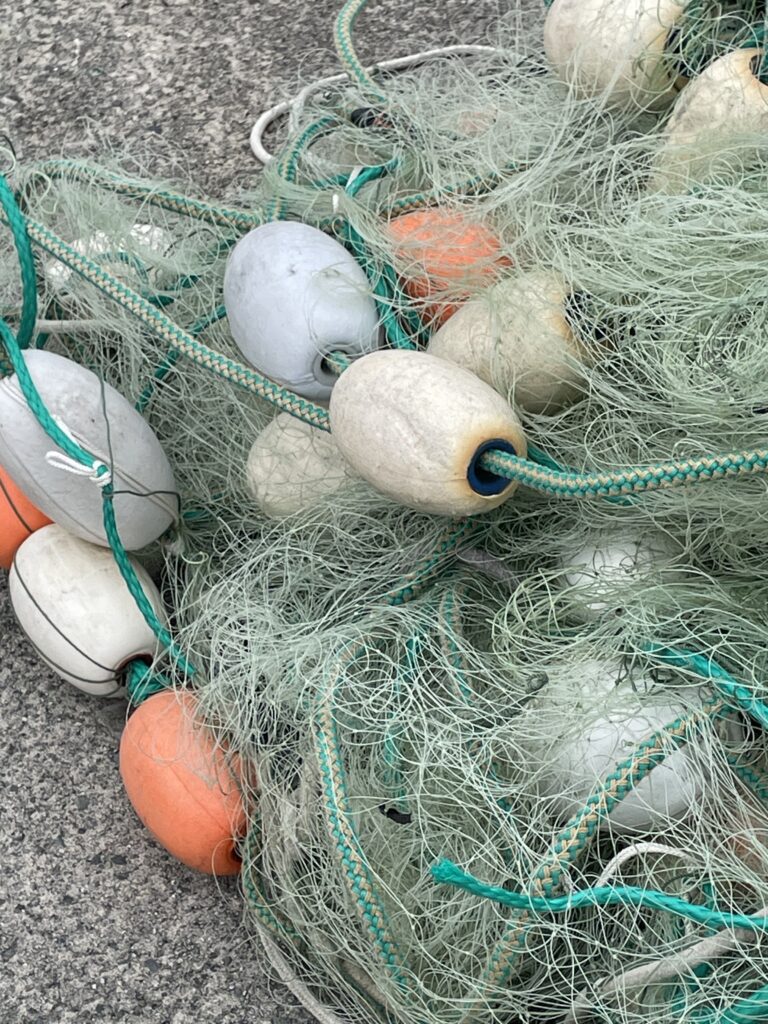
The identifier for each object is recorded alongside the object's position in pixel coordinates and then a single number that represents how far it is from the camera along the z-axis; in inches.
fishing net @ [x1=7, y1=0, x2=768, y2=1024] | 44.5
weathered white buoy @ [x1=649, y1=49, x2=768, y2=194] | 52.4
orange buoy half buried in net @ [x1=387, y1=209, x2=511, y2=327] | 54.6
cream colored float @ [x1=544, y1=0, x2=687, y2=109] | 56.1
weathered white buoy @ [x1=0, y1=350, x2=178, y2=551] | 53.6
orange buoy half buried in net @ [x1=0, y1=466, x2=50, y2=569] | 57.5
